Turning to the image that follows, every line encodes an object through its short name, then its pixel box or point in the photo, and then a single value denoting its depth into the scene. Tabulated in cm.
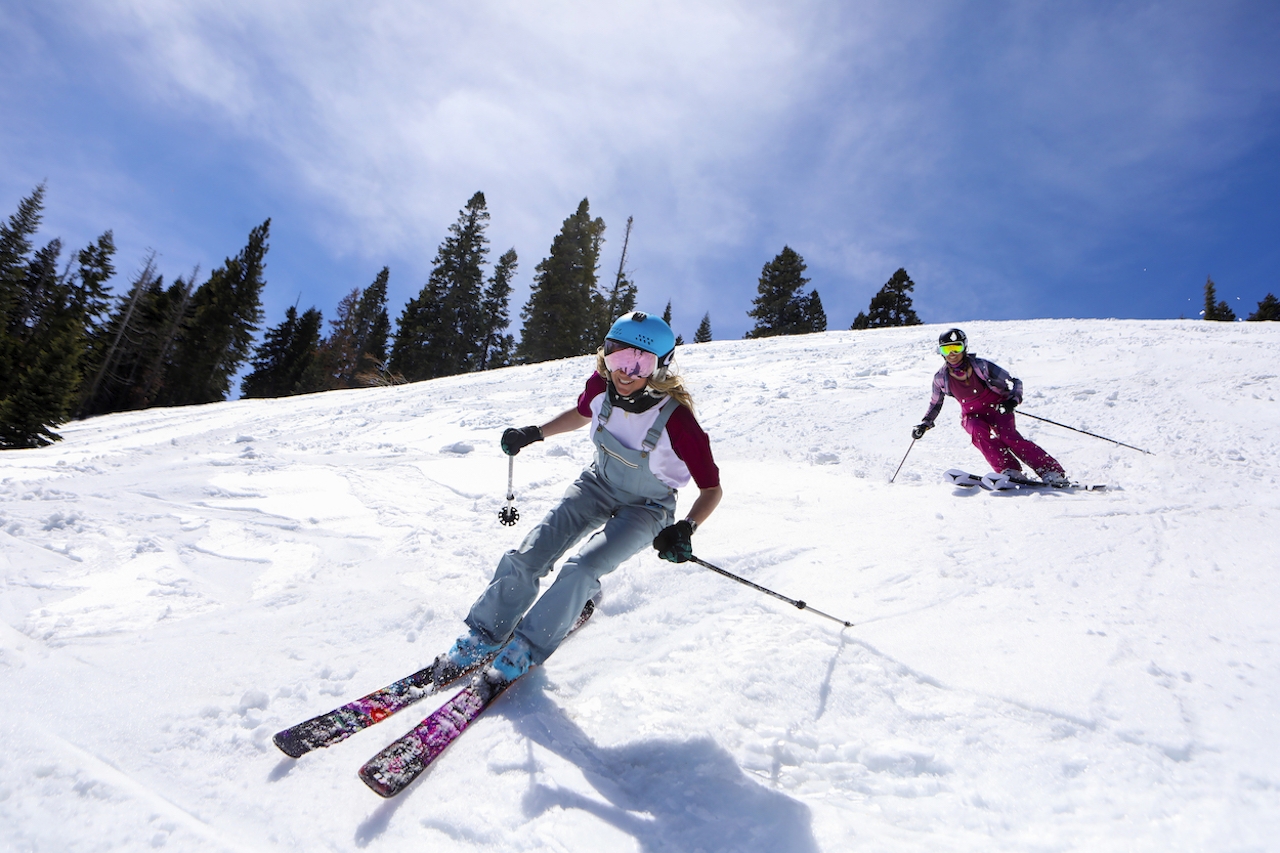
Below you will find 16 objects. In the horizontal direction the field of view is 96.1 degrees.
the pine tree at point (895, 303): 4050
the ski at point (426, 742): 202
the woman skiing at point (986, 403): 630
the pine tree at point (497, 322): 3822
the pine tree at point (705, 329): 6500
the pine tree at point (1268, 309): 4340
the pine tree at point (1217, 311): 4869
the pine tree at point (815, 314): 3972
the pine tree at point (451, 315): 3594
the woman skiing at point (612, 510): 275
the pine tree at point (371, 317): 4838
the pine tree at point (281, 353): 4800
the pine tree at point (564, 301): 3534
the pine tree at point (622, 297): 3891
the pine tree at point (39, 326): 2352
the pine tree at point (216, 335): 4103
